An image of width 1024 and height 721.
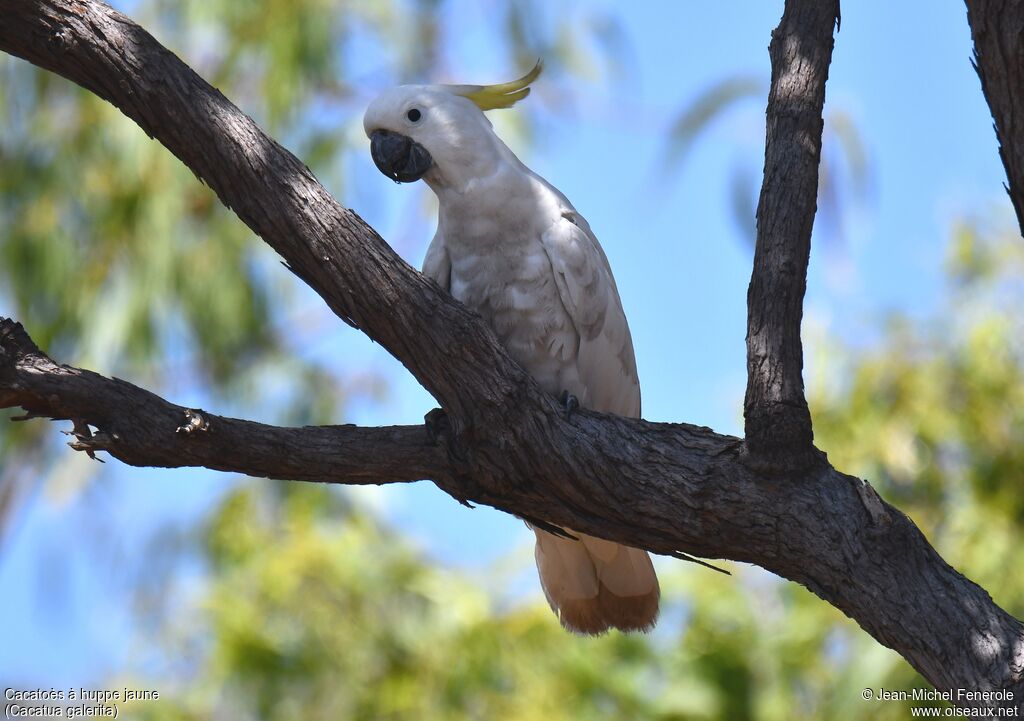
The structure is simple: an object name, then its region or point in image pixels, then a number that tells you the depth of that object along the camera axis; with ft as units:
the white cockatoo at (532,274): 35.54
